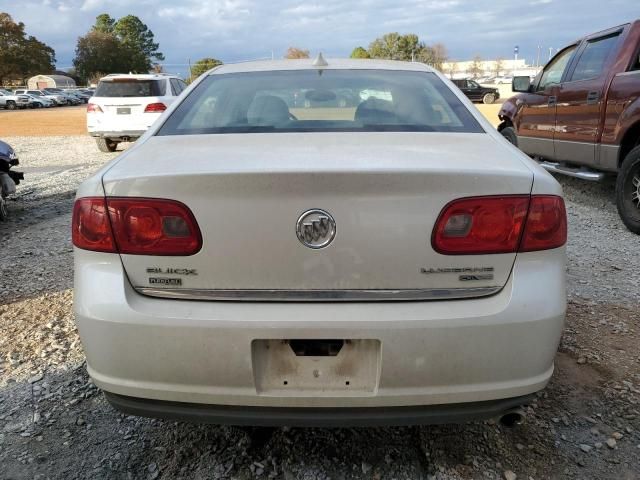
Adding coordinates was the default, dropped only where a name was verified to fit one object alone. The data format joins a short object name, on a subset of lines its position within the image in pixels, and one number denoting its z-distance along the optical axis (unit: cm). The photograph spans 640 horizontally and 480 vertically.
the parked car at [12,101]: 5019
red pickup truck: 552
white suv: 1229
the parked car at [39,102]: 5226
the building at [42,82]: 8281
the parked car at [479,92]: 3506
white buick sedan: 180
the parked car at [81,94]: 6386
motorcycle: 633
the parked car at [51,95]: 5522
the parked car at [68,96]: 5891
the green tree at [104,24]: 10669
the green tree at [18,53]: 7862
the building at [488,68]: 9488
